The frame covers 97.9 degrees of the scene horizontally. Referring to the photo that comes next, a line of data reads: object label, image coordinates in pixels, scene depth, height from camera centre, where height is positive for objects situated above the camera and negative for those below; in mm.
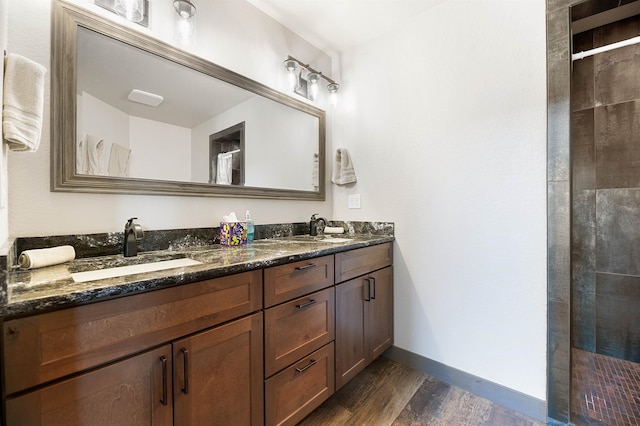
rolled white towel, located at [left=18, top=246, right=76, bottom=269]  928 -149
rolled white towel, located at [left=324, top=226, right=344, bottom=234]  2240 -143
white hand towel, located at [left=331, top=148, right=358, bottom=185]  2248 +356
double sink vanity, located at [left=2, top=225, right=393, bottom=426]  672 -395
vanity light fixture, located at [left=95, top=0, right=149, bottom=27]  1254 +950
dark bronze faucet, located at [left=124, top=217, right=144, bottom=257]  1215 -102
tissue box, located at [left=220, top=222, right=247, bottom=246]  1591 -120
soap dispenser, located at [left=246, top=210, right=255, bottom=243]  1723 -108
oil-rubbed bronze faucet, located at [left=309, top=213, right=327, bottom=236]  2174 -98
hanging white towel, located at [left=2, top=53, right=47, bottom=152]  785 +323
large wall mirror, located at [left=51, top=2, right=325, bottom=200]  1160 +489
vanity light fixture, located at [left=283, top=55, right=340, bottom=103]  2031 +1046
